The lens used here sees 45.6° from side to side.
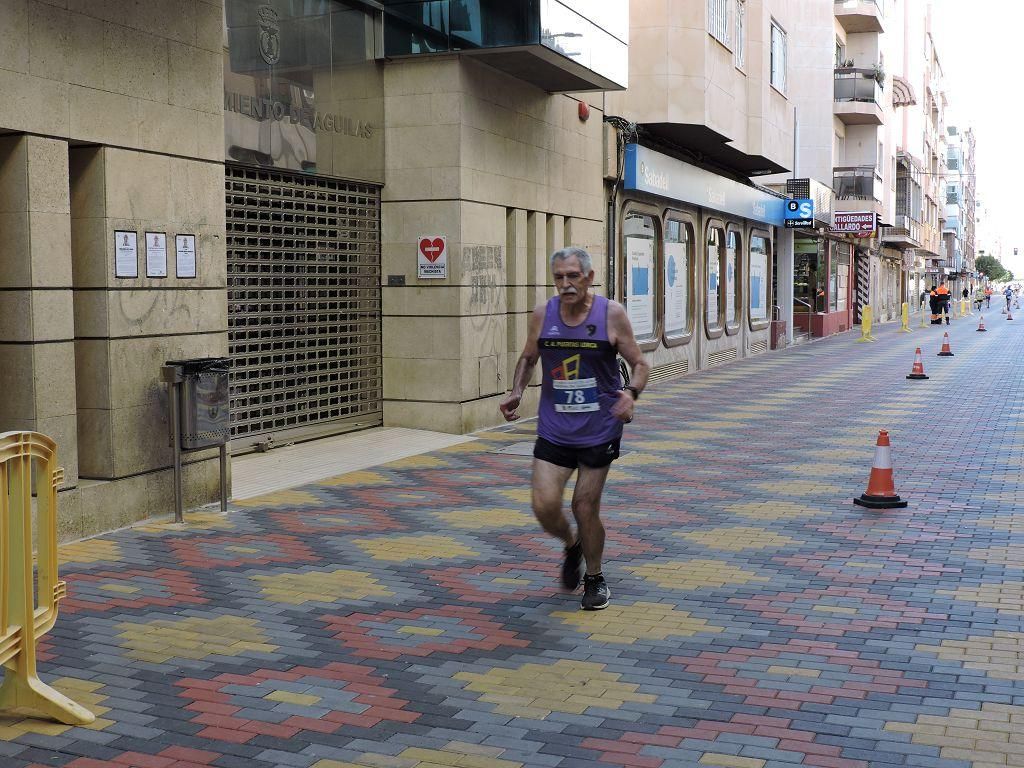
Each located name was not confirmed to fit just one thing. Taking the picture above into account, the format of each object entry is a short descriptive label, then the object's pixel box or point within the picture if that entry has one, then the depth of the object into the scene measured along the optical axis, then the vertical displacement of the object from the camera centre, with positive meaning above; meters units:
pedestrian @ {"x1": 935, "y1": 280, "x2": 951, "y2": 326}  48.33 +0.36
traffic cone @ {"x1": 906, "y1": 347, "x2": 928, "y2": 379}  20.91 -1.12
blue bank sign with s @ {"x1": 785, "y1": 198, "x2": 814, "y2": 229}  31.62 +2.47
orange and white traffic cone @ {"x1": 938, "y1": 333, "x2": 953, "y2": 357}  27.70 -1.04
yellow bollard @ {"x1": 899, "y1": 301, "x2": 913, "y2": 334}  43.09 -0.63
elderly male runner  6.09 -0.43
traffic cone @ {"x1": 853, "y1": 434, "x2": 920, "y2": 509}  8.90 -1.29
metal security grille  11.02 +0.09
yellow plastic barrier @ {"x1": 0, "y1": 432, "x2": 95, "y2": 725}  4.35 -0.95
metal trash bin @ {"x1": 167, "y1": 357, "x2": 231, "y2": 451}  8.23 -0.61
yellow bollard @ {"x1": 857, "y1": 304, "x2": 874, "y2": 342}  35.19 -0.50
